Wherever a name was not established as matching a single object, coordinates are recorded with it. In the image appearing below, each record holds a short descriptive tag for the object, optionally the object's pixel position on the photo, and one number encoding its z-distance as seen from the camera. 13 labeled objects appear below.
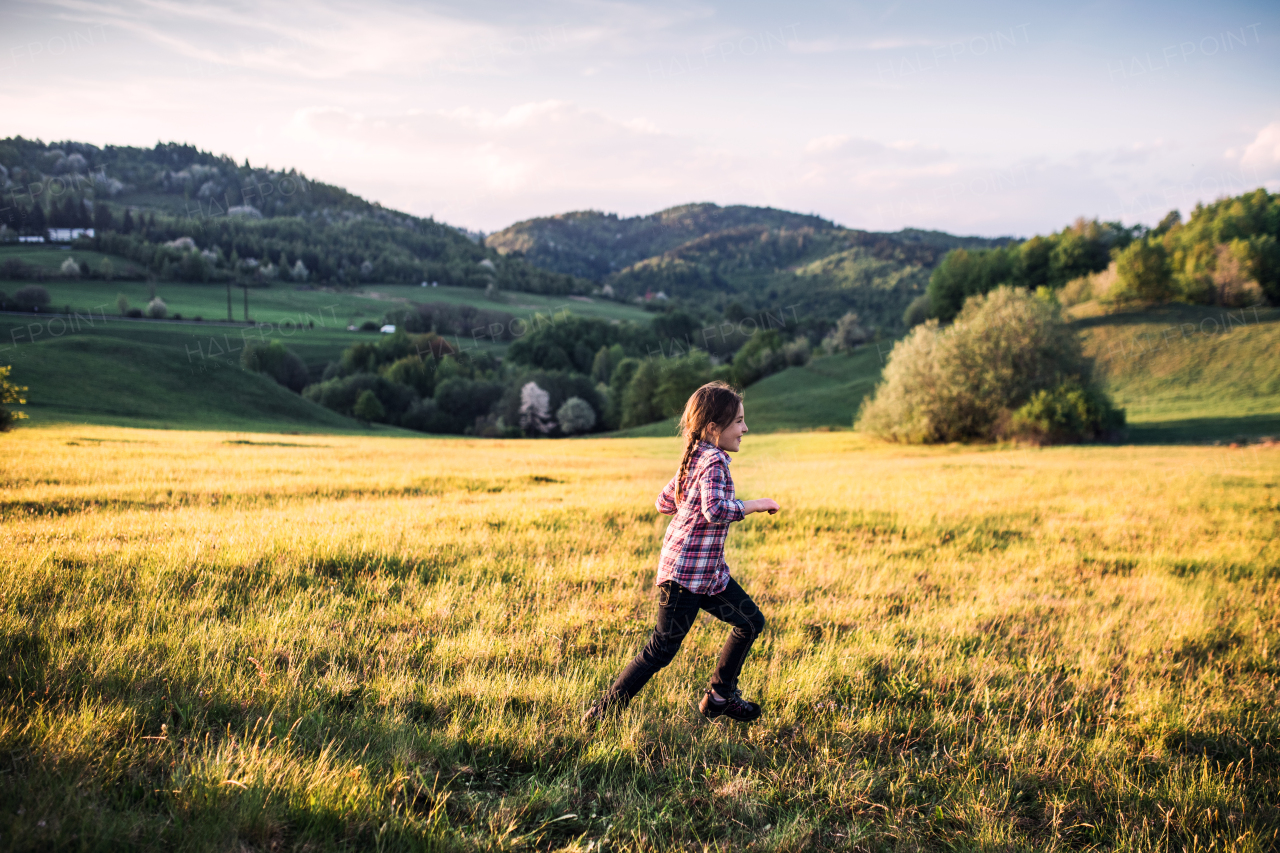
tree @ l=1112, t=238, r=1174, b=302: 81.50
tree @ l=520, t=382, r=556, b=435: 86.06
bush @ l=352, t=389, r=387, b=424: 80.21
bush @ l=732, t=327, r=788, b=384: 100.62
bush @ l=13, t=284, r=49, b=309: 82.25
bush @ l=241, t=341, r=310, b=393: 86.88
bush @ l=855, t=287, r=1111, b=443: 45.91
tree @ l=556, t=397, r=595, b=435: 87.31
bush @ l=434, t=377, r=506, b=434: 90.62
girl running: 4.26
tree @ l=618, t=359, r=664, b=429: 84.88
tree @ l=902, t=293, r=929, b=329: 107.06
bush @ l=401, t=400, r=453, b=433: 87.75
